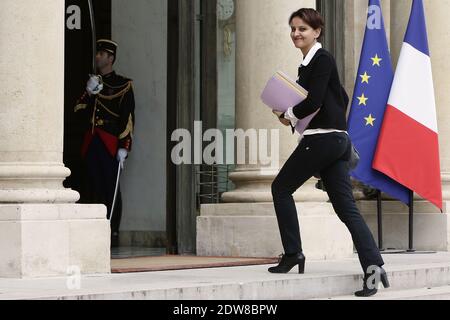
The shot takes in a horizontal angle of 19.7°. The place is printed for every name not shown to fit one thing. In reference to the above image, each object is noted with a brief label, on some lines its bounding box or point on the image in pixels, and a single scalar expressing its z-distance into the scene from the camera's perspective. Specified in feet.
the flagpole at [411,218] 47.16
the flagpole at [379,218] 47.62
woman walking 32.14
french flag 46.60
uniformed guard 48.34
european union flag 46.55
